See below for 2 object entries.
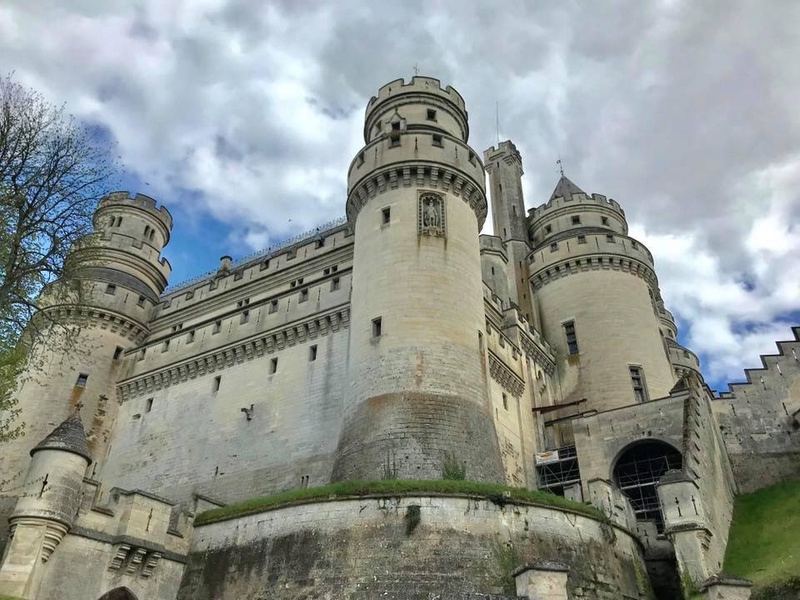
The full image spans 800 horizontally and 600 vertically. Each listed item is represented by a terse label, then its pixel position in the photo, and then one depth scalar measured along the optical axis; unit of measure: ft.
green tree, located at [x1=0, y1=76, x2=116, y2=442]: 49.80
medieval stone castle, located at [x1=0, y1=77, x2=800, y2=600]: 53.16
